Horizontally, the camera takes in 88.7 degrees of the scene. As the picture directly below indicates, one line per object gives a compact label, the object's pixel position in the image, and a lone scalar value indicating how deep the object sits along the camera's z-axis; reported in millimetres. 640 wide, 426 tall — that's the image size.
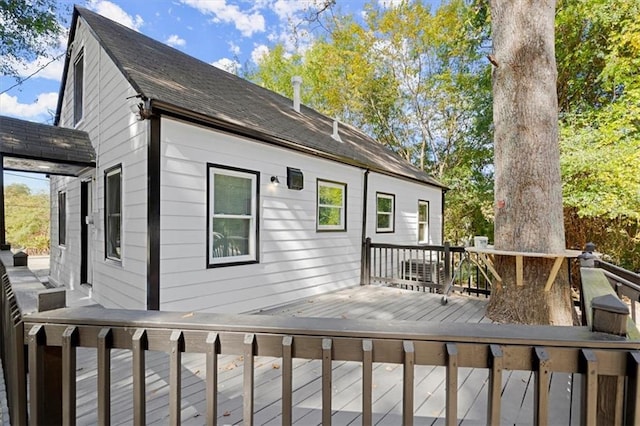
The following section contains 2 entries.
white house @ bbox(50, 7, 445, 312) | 3945
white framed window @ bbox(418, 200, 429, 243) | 10055
